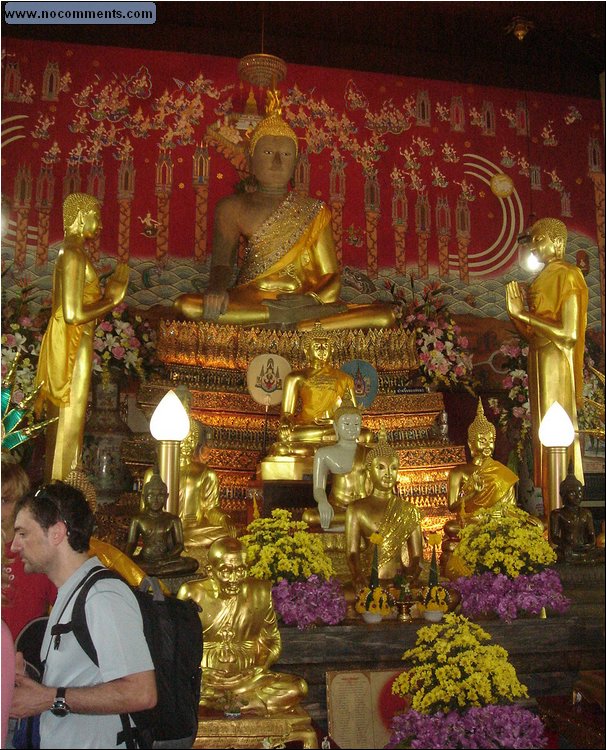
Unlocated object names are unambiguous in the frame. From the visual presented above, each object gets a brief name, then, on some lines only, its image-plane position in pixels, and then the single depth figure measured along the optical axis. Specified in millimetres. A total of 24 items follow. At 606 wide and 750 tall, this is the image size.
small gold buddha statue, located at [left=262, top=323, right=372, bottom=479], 5164
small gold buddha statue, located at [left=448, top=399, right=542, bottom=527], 4656
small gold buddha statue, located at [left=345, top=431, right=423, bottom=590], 4121
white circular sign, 5582
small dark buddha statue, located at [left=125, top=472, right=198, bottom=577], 3646
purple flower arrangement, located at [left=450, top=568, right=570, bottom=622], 3738
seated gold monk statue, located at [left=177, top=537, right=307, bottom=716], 2951
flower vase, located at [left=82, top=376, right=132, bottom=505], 5410
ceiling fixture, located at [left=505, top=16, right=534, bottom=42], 7184
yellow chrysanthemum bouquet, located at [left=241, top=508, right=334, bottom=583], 3719
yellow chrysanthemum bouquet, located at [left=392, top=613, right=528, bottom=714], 2656
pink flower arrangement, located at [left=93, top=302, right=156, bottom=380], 5762
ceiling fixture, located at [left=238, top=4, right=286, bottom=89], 7066
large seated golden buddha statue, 6570
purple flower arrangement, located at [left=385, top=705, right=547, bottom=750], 2582
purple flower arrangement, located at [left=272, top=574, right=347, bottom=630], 3562
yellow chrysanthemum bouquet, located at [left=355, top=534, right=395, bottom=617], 3685
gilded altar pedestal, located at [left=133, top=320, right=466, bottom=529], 5773
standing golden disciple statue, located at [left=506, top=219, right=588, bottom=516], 5195
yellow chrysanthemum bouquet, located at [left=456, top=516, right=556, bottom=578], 3867
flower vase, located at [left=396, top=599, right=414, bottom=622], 3725
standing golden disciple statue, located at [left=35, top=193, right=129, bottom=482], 4848
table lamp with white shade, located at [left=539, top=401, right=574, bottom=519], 4457
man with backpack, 1836
